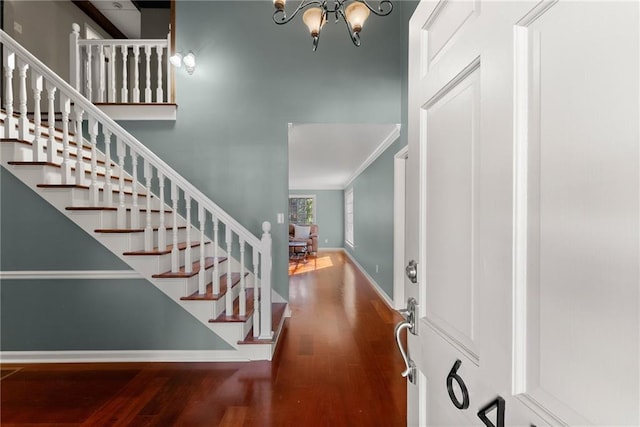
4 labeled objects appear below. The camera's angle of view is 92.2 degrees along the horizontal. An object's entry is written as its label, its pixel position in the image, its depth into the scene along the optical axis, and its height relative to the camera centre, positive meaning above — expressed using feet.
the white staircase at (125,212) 7.62 -0.03
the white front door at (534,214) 1.30 -0.01
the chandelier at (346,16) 6.70 +4.36
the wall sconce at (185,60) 10.22 +5.08
